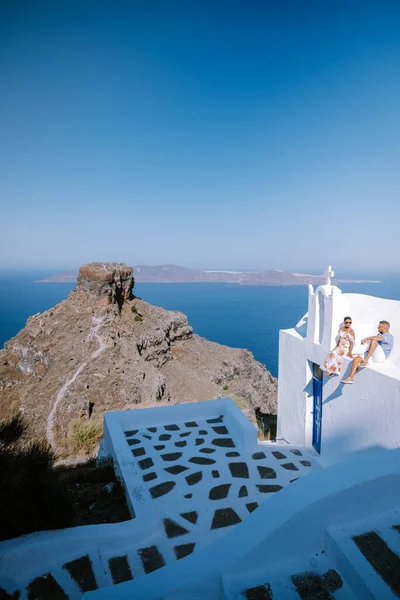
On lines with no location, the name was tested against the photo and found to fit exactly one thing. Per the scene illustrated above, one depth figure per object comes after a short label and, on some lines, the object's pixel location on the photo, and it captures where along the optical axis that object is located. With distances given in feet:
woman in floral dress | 17.65
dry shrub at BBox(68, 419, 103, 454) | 30.42
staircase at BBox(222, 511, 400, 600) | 6.22
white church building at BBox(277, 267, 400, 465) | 14.75
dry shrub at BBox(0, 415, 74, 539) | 9.20
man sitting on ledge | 15.62
